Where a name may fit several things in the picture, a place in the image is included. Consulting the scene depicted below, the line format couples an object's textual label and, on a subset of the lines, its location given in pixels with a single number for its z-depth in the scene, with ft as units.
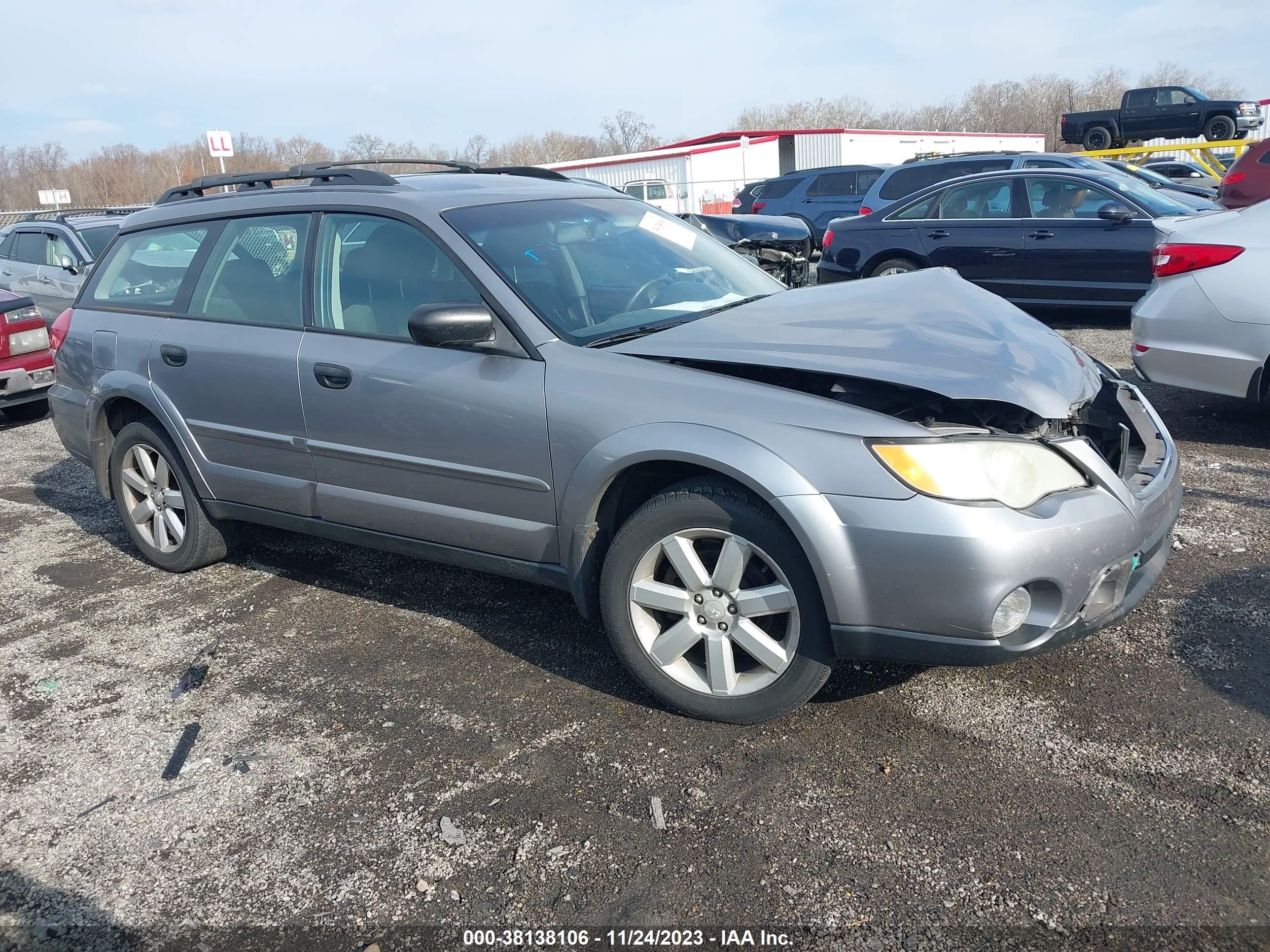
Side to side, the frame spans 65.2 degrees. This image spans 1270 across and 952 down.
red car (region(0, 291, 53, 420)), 26.68
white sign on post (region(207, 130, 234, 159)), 59.88
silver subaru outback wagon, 9.04
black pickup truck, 82.38
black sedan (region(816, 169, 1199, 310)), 29.55
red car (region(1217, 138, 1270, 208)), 34.30
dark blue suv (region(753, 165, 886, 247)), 57.98
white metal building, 108.47
